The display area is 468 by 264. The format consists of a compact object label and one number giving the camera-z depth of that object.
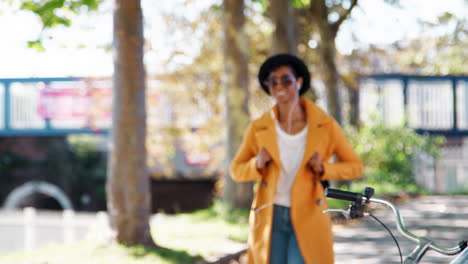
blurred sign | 33.59
